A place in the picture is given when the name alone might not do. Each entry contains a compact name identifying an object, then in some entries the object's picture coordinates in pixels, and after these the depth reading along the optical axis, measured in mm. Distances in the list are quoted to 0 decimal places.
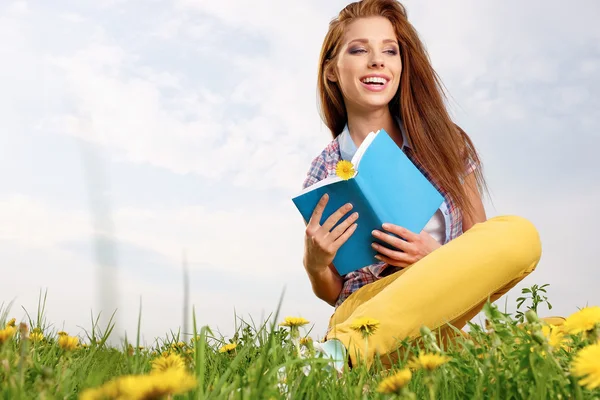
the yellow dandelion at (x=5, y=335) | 833
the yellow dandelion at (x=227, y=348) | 1358
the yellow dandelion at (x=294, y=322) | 1274
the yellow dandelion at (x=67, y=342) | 1001
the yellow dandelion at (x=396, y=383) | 705
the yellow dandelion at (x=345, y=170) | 1506
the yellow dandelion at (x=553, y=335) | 936
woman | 1433
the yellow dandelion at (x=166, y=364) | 751
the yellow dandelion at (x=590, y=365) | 635
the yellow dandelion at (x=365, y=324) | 1261
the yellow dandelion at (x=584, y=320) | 885
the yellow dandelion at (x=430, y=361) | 786
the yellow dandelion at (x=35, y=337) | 1291
